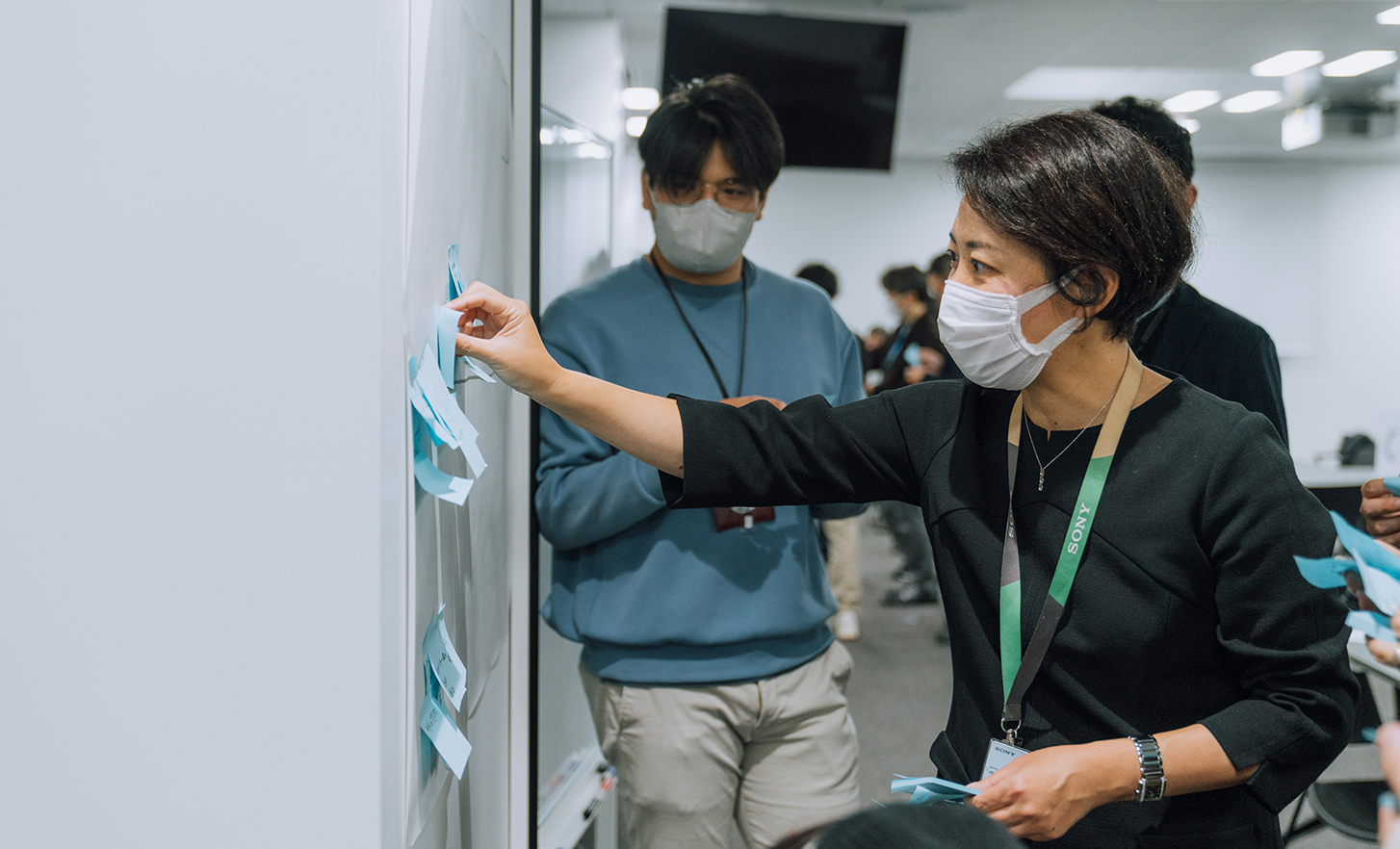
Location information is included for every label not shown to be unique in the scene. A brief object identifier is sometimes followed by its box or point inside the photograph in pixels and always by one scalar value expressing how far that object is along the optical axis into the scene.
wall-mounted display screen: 3.33
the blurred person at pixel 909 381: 4.25
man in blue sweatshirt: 1.26
